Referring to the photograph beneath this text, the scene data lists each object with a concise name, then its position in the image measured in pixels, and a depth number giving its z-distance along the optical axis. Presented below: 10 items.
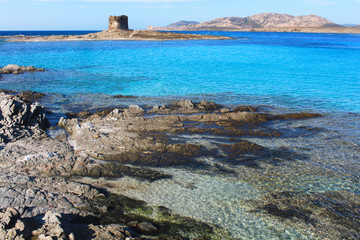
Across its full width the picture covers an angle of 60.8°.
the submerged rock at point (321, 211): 6.57
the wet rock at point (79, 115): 14.35
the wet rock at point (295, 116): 14.33
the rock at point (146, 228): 6.33
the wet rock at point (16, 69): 27.66
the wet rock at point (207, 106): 15.53
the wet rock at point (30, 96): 17.82
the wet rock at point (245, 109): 15.31
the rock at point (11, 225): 5.43
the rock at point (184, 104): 15.44
